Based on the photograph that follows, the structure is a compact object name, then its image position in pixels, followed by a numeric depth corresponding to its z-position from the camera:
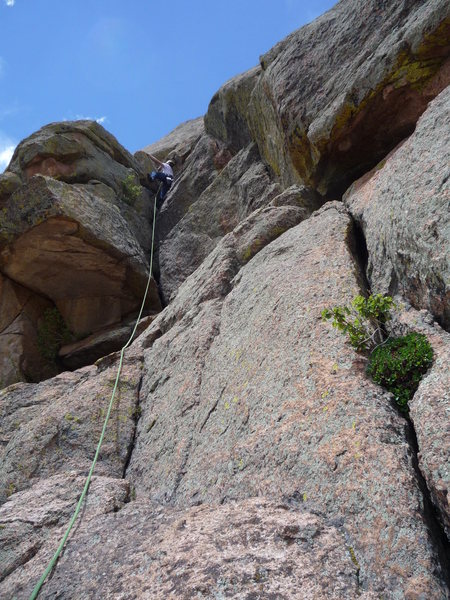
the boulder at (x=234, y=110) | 17.84
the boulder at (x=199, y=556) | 3.70
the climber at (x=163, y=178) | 22.25
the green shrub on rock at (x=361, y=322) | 5.39
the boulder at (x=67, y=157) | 19.41
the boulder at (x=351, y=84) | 8.91
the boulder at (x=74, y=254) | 14.31
